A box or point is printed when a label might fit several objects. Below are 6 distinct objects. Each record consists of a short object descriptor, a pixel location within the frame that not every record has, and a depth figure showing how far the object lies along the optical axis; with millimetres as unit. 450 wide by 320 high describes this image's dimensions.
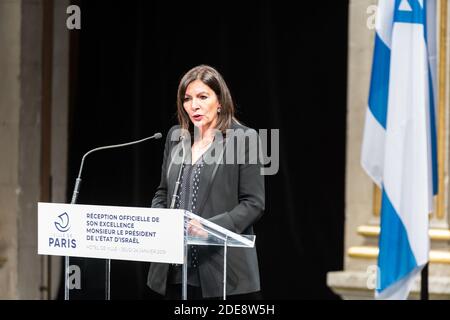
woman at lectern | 8602
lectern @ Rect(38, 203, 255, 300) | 8154
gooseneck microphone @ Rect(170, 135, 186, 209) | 8342
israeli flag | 9190
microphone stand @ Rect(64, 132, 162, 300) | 8602
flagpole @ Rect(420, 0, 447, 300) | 11444
